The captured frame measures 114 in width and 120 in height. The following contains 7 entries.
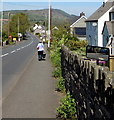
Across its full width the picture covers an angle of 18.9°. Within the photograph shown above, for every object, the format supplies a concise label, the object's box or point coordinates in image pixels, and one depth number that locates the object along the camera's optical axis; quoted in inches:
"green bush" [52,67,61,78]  628.2
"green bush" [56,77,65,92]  466.0
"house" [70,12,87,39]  3201.3
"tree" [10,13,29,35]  4826.0
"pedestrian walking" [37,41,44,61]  1071.1
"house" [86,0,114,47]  2063.2
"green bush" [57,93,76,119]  306.3
